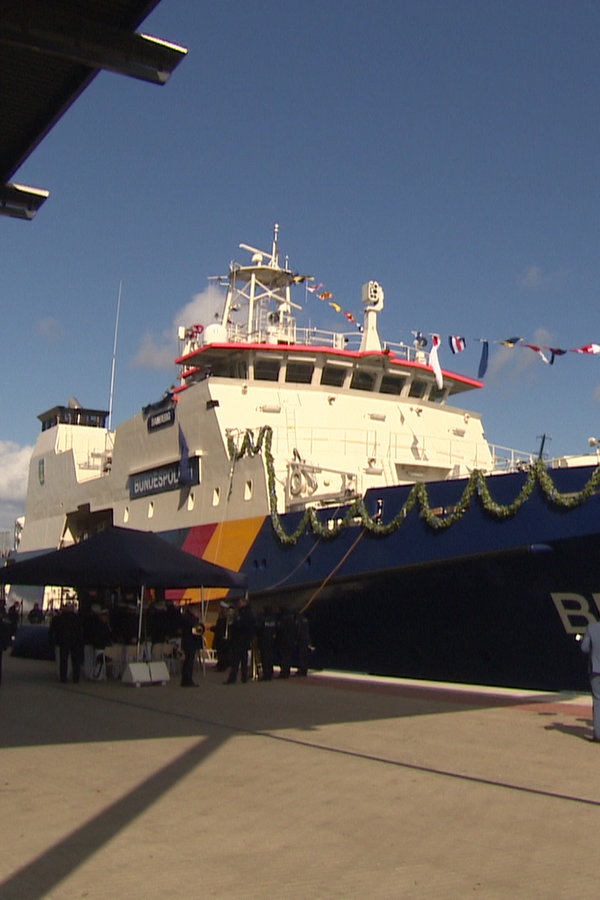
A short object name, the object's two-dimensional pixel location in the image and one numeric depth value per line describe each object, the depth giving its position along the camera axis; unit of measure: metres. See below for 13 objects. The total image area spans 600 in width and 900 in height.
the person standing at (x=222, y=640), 15.02
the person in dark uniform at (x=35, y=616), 21.69
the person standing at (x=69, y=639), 13.32
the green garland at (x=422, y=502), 11.80
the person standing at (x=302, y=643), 14.20
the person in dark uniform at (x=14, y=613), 23.00
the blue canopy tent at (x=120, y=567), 12.88
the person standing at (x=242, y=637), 13.59
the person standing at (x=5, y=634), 13.23
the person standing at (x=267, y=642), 13.91
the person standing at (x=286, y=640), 14.08
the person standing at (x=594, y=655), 8.61
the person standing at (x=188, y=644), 13.01
